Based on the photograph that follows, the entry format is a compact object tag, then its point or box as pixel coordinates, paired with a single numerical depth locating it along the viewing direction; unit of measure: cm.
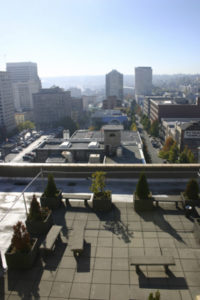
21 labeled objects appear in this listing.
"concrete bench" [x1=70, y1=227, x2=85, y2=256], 945
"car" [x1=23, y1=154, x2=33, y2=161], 8378
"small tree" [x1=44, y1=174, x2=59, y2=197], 1308
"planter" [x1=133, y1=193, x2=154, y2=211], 1276
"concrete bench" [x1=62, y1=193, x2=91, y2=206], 1345
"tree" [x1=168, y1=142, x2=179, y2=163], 6819
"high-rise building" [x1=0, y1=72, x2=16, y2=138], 12626
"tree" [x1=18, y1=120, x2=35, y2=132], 13750
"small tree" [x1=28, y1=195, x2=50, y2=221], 1098
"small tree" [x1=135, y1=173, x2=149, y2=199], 1275
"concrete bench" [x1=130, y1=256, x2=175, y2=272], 845
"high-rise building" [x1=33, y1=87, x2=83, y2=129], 15112
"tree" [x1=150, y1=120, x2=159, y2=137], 10856
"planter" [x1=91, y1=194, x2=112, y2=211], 1276
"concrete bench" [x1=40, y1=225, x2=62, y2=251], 941
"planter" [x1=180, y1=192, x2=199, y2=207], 1266
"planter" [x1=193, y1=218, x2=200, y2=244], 1021
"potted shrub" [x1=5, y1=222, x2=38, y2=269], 879
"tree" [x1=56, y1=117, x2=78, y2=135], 13212
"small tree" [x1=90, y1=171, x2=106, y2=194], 1261
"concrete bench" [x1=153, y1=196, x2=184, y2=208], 1291
